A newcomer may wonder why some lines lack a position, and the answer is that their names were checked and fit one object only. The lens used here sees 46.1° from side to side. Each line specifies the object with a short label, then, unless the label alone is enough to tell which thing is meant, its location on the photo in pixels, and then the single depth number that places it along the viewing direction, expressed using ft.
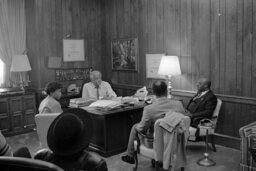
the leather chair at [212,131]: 14.49
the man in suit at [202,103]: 14.90
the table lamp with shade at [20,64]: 19.40
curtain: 20.20
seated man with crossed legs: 11.66
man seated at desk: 18.82
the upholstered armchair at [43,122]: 11.73
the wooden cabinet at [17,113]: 18.70
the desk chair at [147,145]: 11.14
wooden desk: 14.50
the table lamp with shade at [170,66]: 17.08
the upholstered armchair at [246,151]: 10.61
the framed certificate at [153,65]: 19.54
